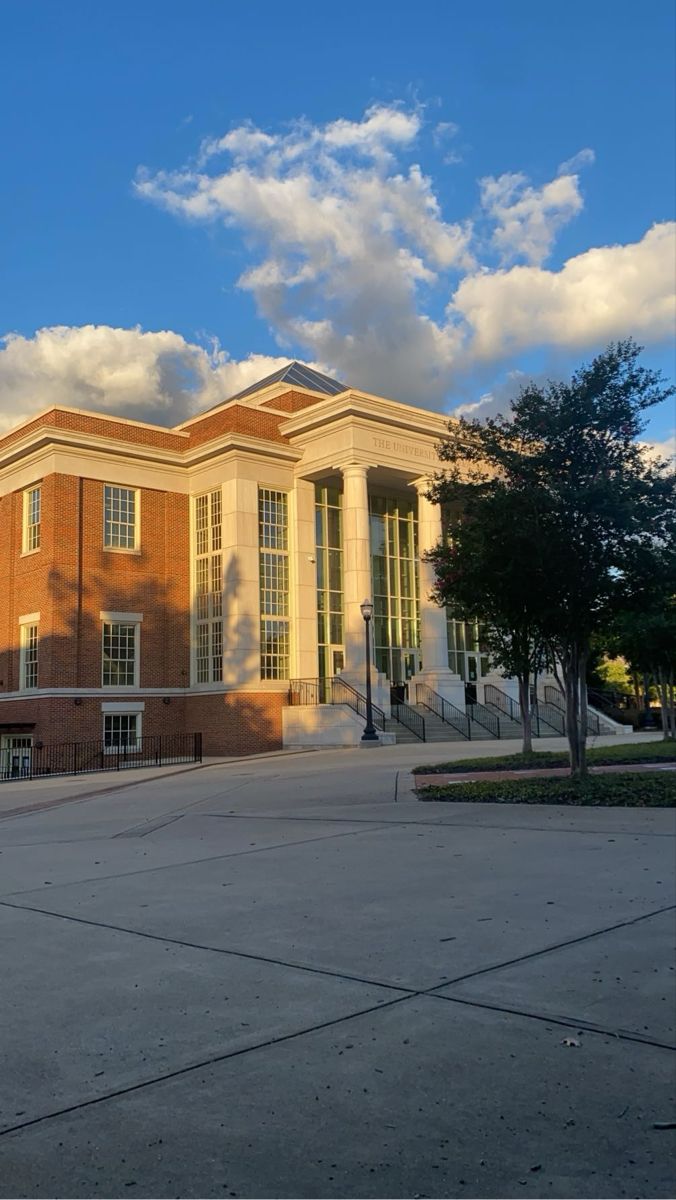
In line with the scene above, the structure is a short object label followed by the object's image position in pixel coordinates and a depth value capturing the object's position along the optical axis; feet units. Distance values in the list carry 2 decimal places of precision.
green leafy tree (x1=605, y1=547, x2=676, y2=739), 45.09
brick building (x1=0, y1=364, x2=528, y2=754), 106.83
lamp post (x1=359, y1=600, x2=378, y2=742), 94.32
